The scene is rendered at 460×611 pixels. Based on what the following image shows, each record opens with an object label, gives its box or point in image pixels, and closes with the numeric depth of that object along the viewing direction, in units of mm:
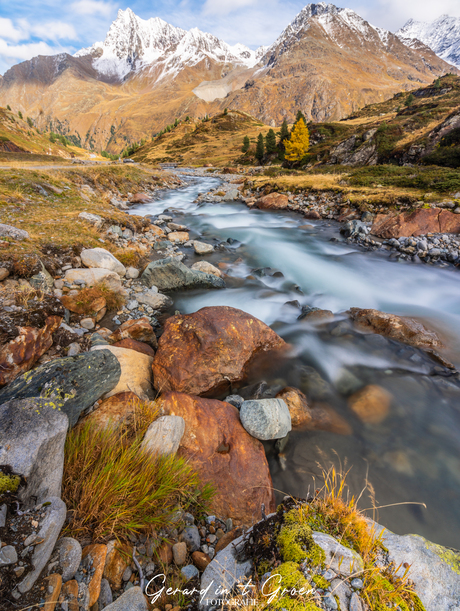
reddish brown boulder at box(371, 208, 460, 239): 14516
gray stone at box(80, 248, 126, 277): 8377
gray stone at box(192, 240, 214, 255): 13533
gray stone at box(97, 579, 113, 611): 2043
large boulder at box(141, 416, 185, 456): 3244
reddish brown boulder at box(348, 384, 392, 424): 5723
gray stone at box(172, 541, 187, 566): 2564
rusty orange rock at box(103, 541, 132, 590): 2188
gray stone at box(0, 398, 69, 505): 2161
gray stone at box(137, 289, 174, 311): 8273
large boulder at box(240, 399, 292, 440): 4461
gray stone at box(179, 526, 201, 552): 2777
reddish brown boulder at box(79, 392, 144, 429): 3475
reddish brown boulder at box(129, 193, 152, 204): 24469
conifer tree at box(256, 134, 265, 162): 63875
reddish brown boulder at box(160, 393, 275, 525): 3604
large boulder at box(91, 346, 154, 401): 4477
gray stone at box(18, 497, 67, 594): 1663
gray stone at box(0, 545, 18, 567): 1648
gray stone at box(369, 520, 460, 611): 2104
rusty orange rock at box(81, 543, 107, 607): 1986
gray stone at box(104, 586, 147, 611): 1967
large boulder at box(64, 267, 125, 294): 7387
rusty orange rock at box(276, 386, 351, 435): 5352
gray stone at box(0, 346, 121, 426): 3291
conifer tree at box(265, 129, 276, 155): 61775
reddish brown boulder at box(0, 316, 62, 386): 4040
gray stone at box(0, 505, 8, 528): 1786
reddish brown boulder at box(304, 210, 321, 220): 21094
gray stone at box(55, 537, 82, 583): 1893
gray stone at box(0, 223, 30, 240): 7257
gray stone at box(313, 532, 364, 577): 1962
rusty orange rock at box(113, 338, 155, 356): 5782
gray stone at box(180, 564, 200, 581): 2449
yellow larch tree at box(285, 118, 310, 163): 47938
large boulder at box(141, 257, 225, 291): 9289
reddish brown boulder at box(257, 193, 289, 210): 24109
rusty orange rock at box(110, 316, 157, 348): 6284
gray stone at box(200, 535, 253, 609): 2128
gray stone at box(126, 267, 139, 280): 9352
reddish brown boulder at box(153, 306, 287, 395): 5297
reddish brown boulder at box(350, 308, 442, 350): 7473
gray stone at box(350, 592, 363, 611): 1752
